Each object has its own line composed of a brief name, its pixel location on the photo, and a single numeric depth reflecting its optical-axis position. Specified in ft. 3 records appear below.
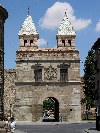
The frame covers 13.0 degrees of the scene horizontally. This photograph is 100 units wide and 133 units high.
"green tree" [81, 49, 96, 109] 229.66
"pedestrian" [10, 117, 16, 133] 102.42
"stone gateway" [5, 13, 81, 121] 185.06
